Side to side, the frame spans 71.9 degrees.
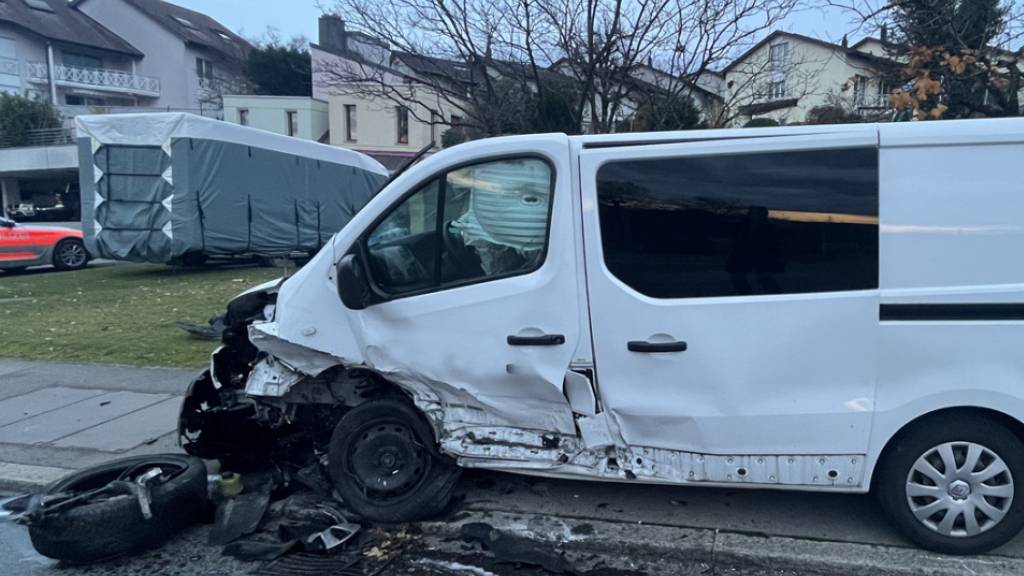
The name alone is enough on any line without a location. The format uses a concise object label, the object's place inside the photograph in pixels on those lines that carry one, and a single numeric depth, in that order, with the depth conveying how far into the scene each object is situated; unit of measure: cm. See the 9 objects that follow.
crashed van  343
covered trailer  1462
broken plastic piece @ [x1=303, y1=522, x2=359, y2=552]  387
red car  1670
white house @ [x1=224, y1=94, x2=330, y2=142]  3791
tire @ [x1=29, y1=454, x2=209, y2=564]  380
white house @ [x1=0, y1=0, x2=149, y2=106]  4288
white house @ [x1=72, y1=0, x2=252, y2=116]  4859
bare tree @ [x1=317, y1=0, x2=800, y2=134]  900
